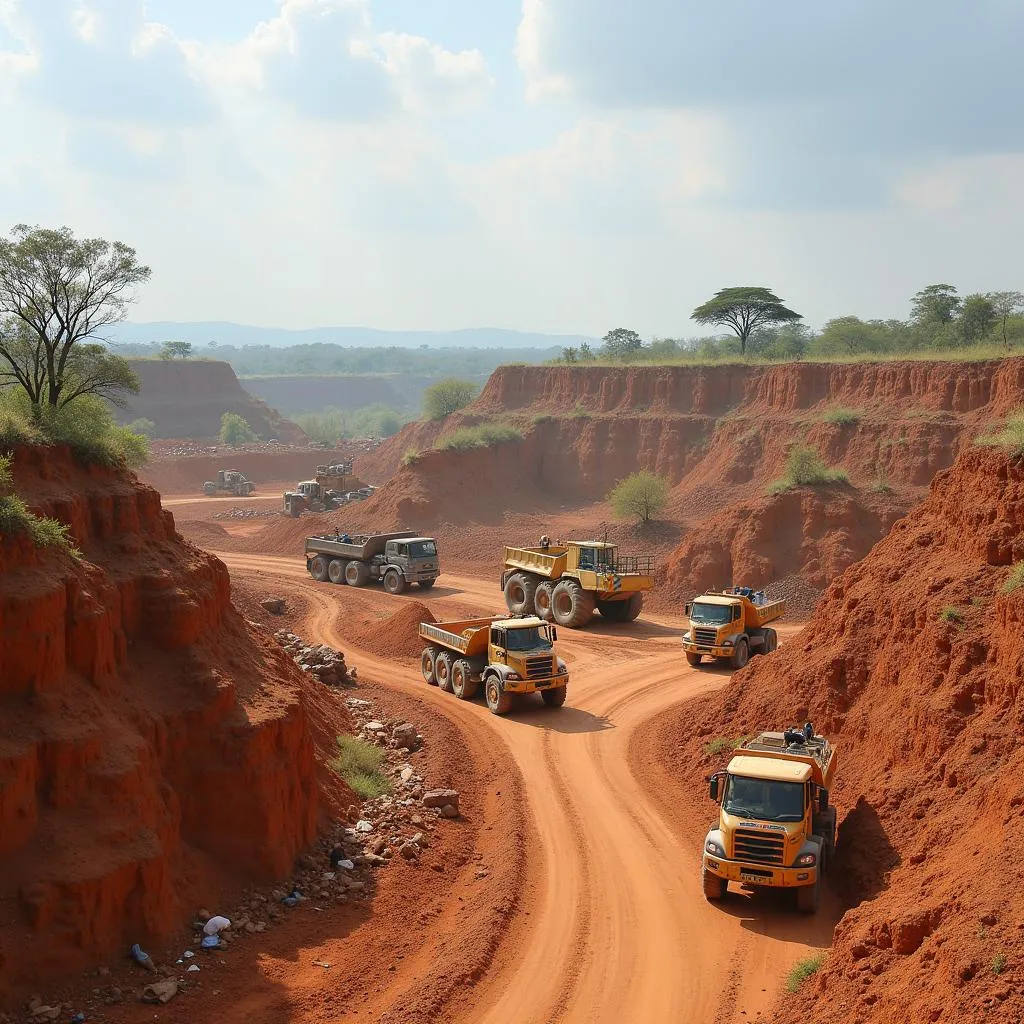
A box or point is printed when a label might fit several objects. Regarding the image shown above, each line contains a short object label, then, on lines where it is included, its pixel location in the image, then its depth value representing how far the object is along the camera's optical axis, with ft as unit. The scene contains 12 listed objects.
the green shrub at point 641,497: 152.05
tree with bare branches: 69.97
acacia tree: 226.79
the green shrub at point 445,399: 248.11
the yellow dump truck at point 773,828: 44.98
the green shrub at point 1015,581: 49.14
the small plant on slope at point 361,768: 58.59
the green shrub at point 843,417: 152.66
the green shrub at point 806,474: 128.67
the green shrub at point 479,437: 188.65
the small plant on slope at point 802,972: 39.24
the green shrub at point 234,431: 307.78
